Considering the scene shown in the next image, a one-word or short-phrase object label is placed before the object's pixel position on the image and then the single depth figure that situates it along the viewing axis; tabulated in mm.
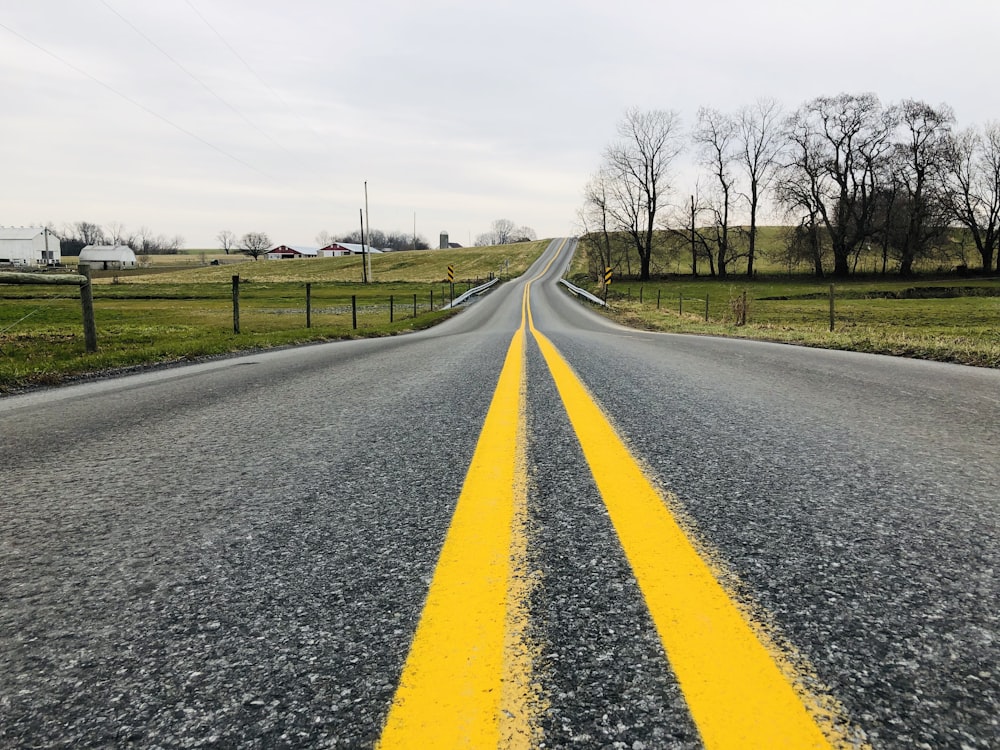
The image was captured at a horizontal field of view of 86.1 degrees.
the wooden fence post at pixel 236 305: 10944
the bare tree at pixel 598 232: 52844
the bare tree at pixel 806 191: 43969
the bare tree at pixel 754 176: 46844
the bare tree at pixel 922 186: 43219
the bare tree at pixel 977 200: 44188
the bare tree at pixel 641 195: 50000
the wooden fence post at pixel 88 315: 7019
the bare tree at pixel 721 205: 48719
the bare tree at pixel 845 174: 43125
